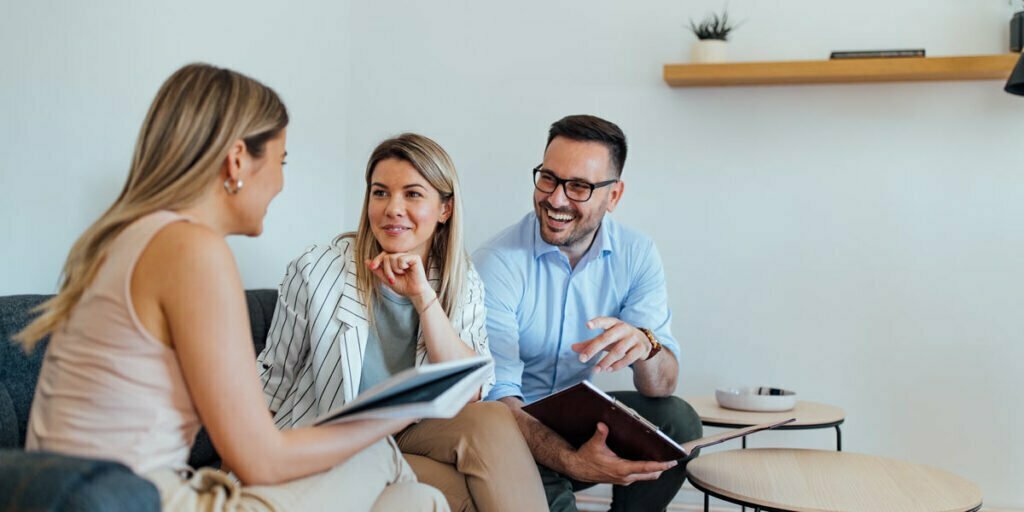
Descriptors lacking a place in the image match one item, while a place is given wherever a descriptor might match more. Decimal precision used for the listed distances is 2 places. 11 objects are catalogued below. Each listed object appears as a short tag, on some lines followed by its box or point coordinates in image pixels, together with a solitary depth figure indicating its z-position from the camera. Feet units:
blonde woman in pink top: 3.93
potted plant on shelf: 10.29
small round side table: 8.37
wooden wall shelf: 9.70
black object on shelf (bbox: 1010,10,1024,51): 9.69
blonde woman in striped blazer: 5.96
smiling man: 8.05
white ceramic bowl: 8.93
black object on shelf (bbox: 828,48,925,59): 9.84
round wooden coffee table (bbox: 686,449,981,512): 6.13
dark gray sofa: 3.26
